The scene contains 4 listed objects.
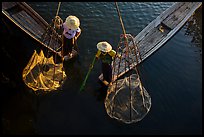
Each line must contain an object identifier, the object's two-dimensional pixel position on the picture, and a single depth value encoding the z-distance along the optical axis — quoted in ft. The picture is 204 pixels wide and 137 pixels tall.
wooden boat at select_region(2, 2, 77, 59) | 24.97
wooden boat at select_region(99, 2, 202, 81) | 25.35
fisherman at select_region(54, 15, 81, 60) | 21.95
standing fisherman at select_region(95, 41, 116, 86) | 20.66
